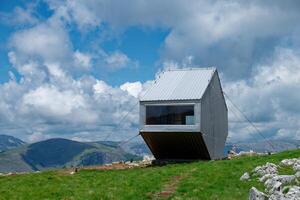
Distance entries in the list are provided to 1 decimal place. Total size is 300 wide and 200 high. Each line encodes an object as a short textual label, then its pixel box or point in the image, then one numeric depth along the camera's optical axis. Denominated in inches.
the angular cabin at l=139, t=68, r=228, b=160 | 1263.3
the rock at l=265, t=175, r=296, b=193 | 609.6
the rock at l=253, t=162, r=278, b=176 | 759.6
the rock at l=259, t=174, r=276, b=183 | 705.0
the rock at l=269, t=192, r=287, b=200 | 500.0
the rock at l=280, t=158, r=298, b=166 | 832.7
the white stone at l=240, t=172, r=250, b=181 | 763.7
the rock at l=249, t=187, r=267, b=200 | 524.9
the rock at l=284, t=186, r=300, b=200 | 493.8
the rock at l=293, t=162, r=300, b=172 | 734.6
